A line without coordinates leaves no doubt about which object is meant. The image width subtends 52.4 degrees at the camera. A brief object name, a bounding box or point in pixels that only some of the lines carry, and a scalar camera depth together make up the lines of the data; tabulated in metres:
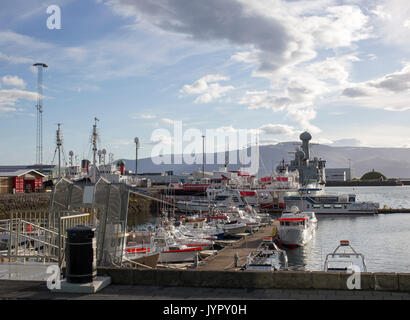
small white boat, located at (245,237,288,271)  26.16
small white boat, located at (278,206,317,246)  43.56
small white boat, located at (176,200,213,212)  84.55
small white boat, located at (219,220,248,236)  52.39
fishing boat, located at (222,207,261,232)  55.16
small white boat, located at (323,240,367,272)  18.60
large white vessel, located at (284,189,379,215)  82.44
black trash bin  9.77
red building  75.76
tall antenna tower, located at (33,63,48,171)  69.14
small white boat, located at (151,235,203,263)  32.47
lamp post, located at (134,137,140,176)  105.38
